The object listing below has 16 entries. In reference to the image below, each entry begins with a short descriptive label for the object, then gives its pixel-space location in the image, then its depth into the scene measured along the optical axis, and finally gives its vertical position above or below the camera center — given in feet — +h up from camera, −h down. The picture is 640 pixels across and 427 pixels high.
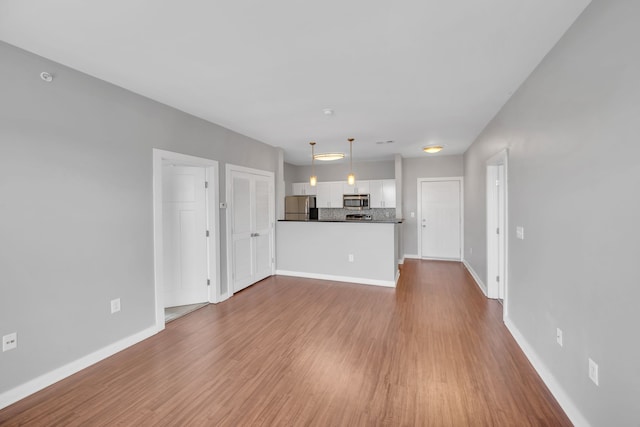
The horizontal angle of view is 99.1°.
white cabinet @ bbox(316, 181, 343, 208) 23.92 +1.45
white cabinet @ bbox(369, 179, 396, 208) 22.35 +1.48
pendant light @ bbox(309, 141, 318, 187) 17.11 +1.96
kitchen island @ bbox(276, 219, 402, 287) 15.60 -2.41
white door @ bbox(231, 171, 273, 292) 14.60 -0.95
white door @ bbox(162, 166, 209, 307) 12.48 -1.07
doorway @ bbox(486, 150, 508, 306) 12.78 -0.92
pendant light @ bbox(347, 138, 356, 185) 15.97 +1.94
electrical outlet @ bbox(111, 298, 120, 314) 8.66 -2.97
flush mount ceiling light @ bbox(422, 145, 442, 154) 17.94 +4.10
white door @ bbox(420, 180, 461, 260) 21.85 -0.72
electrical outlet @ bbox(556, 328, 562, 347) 6.40 -3.00
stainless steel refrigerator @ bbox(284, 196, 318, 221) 18.63 +0.22
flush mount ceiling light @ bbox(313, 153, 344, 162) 18.84 +3.82
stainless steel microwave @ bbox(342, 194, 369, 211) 22.91 +0.83
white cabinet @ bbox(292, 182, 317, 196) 24.96 +2.05
